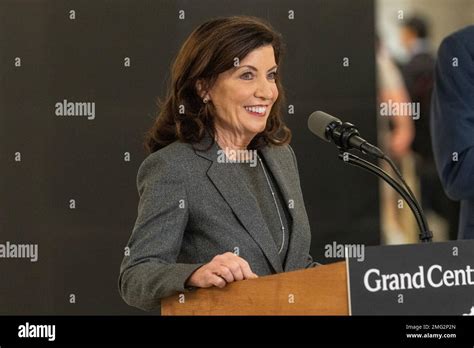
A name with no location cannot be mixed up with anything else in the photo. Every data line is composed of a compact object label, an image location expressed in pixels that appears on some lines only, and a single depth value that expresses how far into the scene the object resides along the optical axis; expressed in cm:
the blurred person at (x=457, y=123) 502
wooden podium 376
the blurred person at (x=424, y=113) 696
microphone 412
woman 444
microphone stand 402
